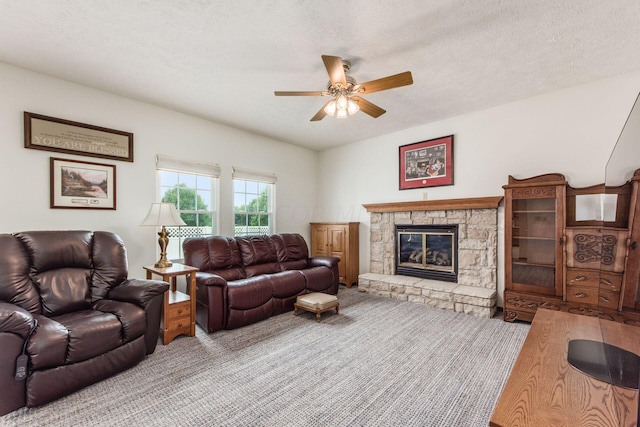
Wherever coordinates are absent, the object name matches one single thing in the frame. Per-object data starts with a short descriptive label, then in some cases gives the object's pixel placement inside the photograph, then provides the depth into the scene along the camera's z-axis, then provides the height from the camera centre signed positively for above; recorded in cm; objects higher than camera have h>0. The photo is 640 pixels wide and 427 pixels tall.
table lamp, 313 -7
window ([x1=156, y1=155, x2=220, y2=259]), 381 +28
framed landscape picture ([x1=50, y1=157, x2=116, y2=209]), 296 +32
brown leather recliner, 175 -80
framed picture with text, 280 +83
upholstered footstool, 329 -110
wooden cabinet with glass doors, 307 -36
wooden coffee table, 99 -74
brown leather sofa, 303 -84
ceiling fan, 217 +110
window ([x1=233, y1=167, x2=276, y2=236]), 466 +20
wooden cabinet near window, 499 -60
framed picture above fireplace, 418 +80
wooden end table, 272 -99
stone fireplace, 364 -69
